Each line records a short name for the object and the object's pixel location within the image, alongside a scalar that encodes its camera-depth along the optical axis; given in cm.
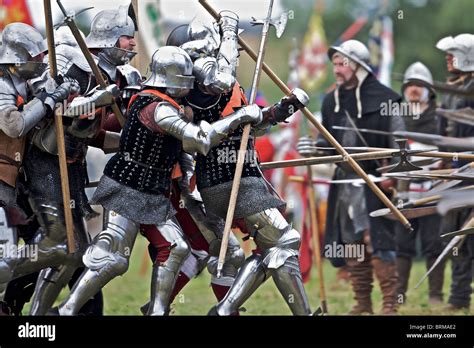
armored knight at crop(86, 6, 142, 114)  1010
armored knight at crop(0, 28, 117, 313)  999
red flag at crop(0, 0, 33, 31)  1397
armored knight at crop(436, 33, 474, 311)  1209
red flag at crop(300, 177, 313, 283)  1358
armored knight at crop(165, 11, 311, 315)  970
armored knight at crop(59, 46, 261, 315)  953
